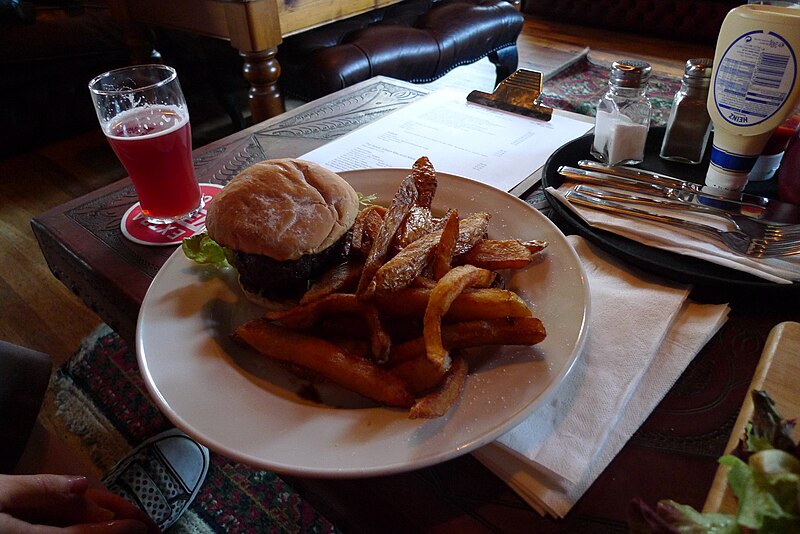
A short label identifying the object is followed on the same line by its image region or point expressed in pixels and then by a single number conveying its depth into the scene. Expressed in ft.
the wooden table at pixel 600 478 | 1.98
